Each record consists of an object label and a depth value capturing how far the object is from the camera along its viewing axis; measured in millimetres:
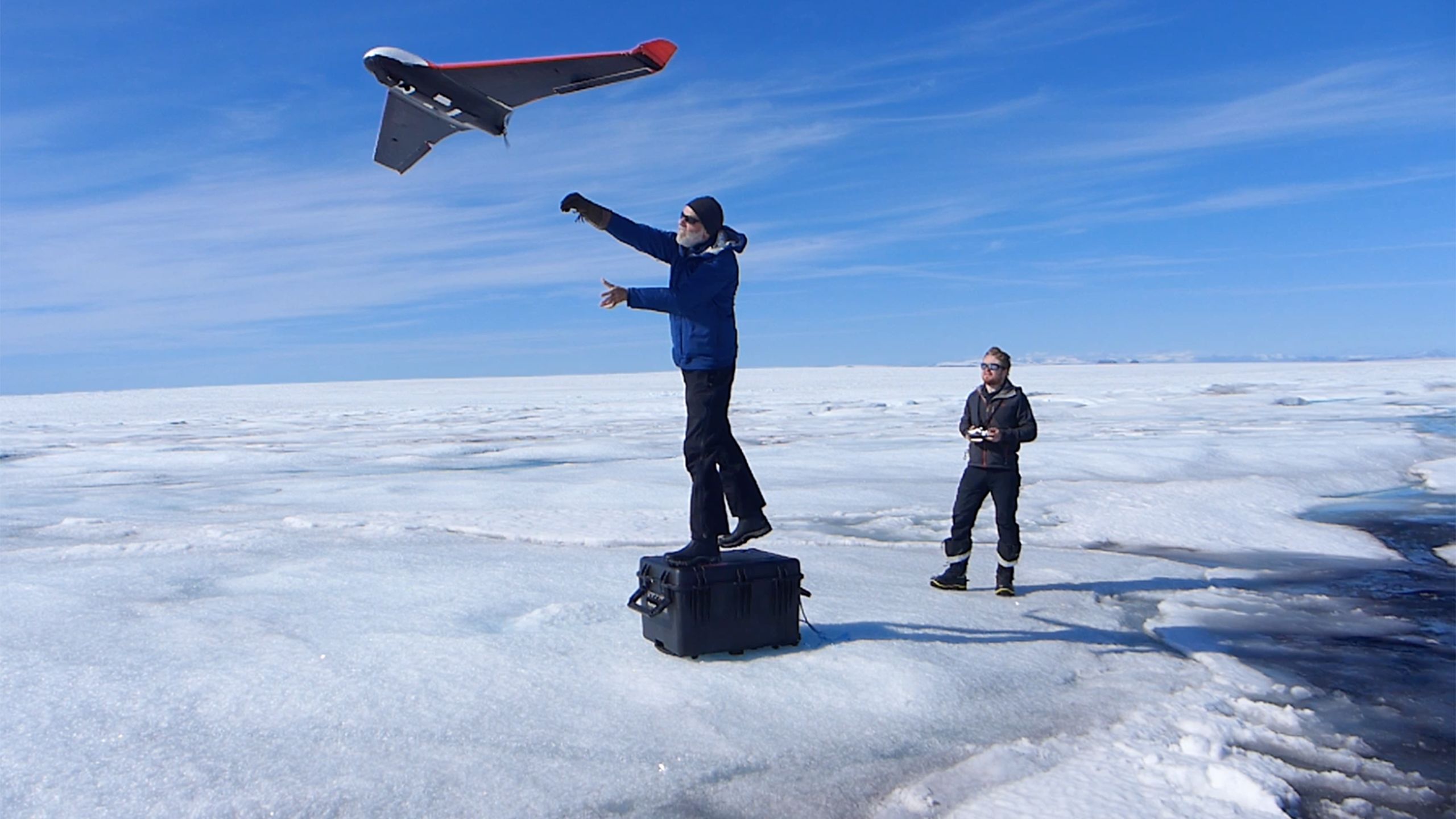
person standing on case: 3951
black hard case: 3941
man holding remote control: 5449
